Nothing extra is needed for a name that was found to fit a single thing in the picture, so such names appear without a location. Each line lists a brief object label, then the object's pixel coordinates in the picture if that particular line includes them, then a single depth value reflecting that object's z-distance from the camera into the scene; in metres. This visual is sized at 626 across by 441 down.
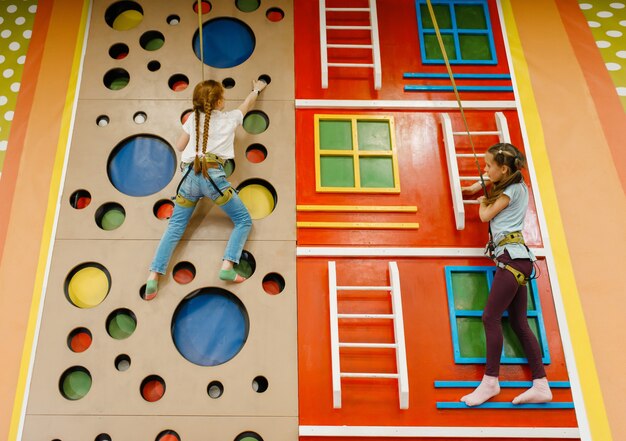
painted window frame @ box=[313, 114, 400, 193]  2.96
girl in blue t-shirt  2.55
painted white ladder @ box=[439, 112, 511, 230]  2.87
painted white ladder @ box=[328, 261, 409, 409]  2.50
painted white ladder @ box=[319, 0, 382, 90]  3.18
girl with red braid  2.70
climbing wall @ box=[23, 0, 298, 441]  2.54
